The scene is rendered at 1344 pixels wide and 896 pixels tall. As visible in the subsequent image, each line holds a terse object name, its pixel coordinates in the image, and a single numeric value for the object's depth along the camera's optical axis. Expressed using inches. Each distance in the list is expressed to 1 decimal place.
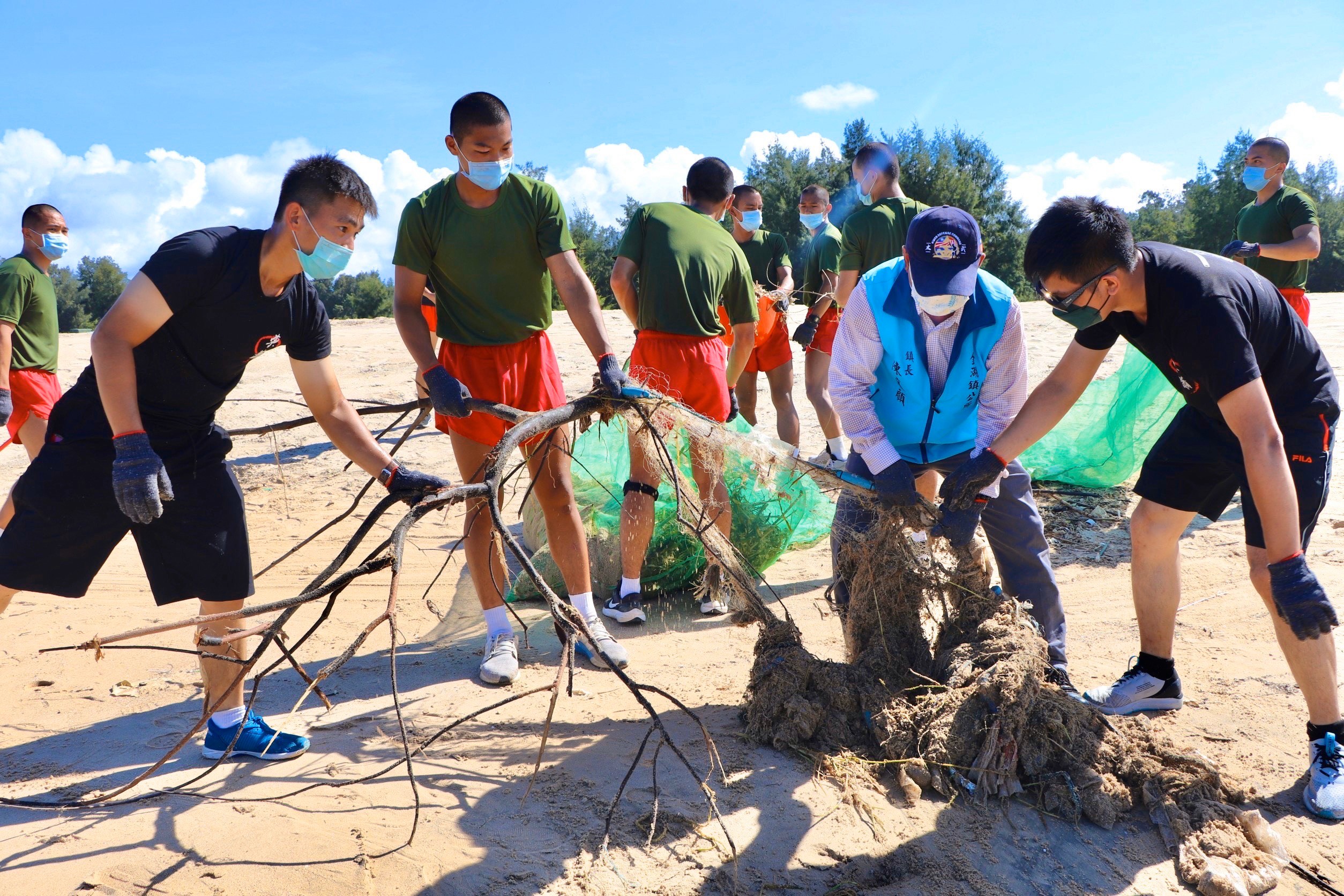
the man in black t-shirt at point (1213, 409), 92.9
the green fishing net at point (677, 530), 168.7
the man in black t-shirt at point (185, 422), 95.5
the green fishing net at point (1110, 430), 201.5
